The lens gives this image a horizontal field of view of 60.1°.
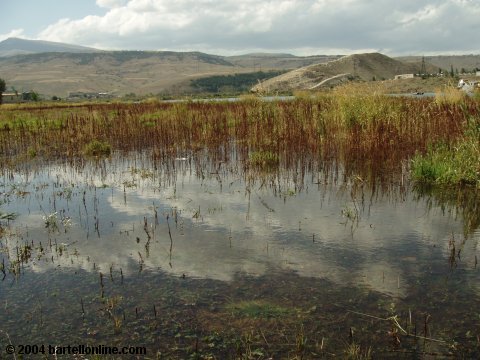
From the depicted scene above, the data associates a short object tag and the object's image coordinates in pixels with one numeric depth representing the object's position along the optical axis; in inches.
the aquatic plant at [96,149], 504.2
